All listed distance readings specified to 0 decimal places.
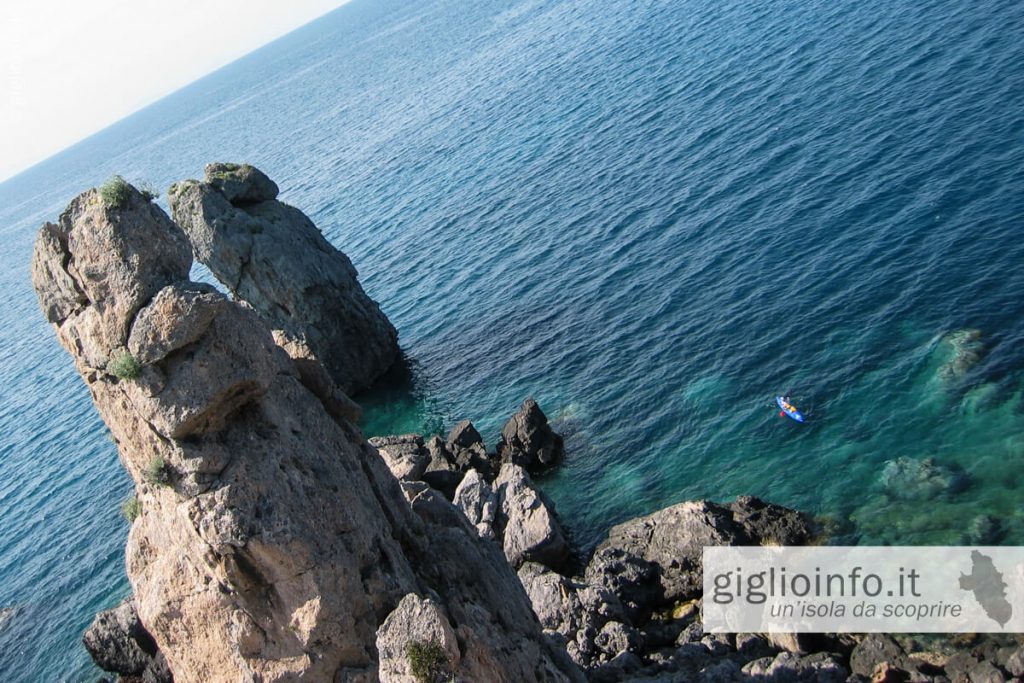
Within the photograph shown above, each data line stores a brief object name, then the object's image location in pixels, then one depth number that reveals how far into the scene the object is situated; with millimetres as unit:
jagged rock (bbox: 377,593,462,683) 19812
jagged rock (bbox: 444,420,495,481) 48562
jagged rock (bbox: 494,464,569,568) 39375
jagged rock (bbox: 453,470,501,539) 41344
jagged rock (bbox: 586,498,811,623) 35438
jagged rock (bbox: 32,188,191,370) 21922
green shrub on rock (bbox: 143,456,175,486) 21828
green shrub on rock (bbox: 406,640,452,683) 19500
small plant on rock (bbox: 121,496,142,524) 23812
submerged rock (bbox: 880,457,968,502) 35188
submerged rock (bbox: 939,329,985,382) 40438
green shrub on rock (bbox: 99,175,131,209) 22109
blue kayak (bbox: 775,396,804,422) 42219
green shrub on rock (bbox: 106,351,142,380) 21281
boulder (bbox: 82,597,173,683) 40969
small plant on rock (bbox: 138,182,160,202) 23438
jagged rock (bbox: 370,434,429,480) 48469
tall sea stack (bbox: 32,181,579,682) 21484
